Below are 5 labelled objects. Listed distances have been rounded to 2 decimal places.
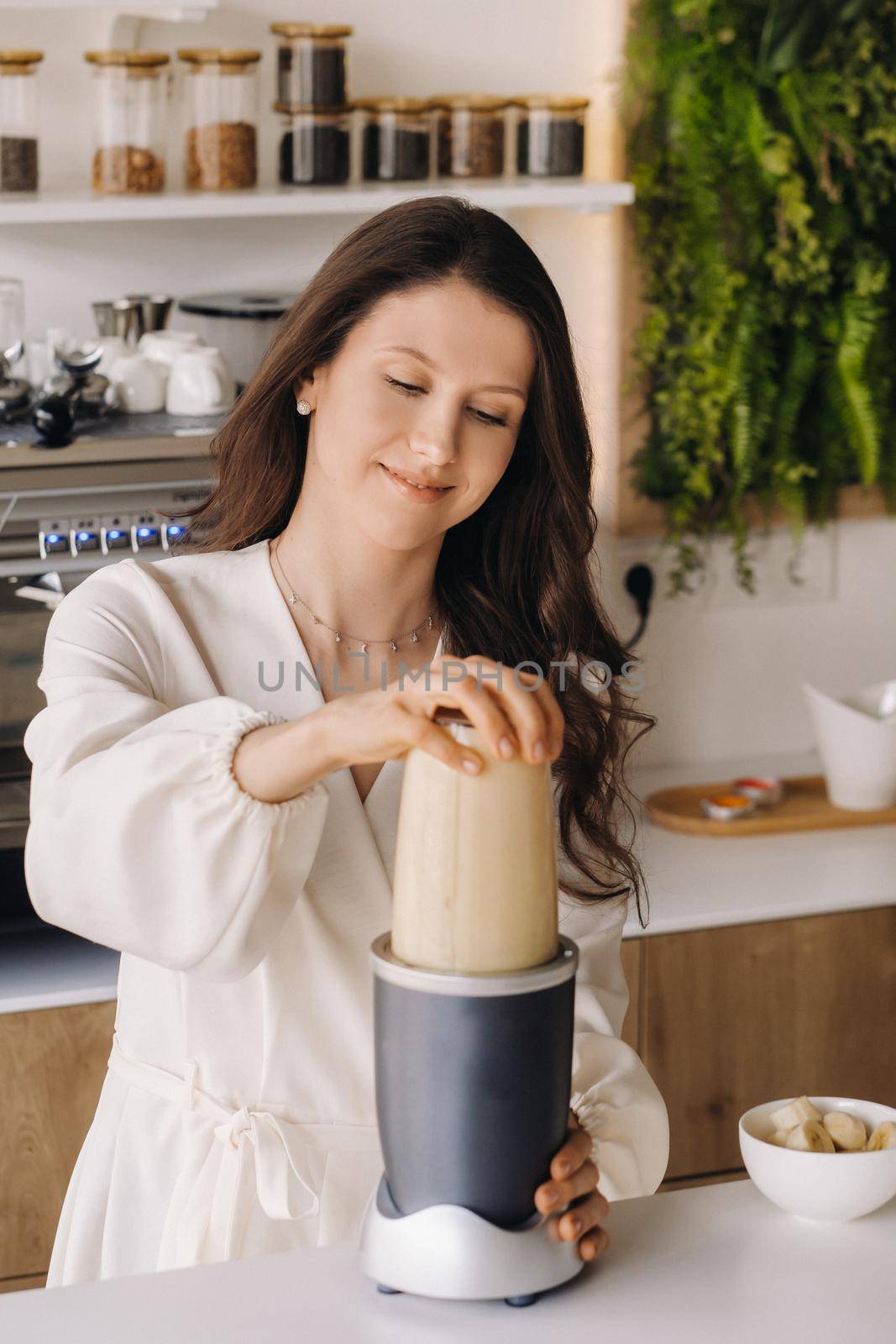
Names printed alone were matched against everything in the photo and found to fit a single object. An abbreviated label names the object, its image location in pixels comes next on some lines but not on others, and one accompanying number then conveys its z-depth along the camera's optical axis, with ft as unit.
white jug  8.44
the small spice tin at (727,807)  8.46
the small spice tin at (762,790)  8.71
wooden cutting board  8.39
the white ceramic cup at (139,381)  7.52
